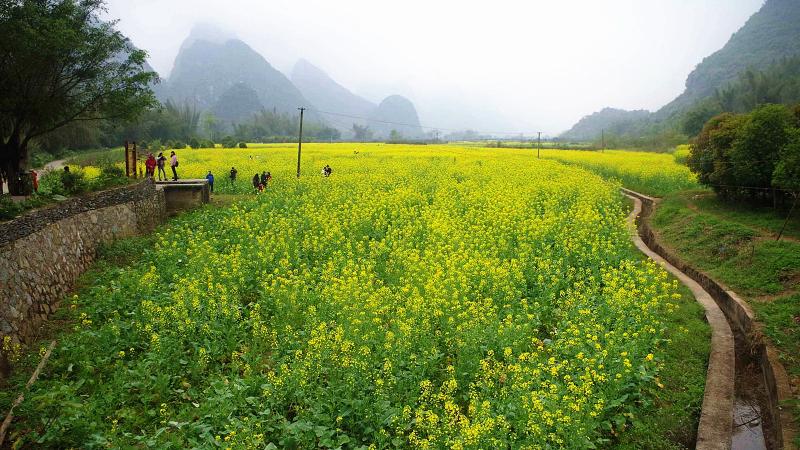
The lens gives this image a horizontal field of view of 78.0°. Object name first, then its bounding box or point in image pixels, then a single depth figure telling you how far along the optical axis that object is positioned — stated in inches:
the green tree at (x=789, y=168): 646.5
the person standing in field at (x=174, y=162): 1031.0
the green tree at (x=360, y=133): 6196.9
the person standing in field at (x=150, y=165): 924.6
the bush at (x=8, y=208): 421.4
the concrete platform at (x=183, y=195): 893.2
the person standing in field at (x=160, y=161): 1033.6
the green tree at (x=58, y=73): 600.1
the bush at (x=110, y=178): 664.4
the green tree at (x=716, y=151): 848.3
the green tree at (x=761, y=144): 751.1
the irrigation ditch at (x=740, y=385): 328.8
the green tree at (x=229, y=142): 2388.3
